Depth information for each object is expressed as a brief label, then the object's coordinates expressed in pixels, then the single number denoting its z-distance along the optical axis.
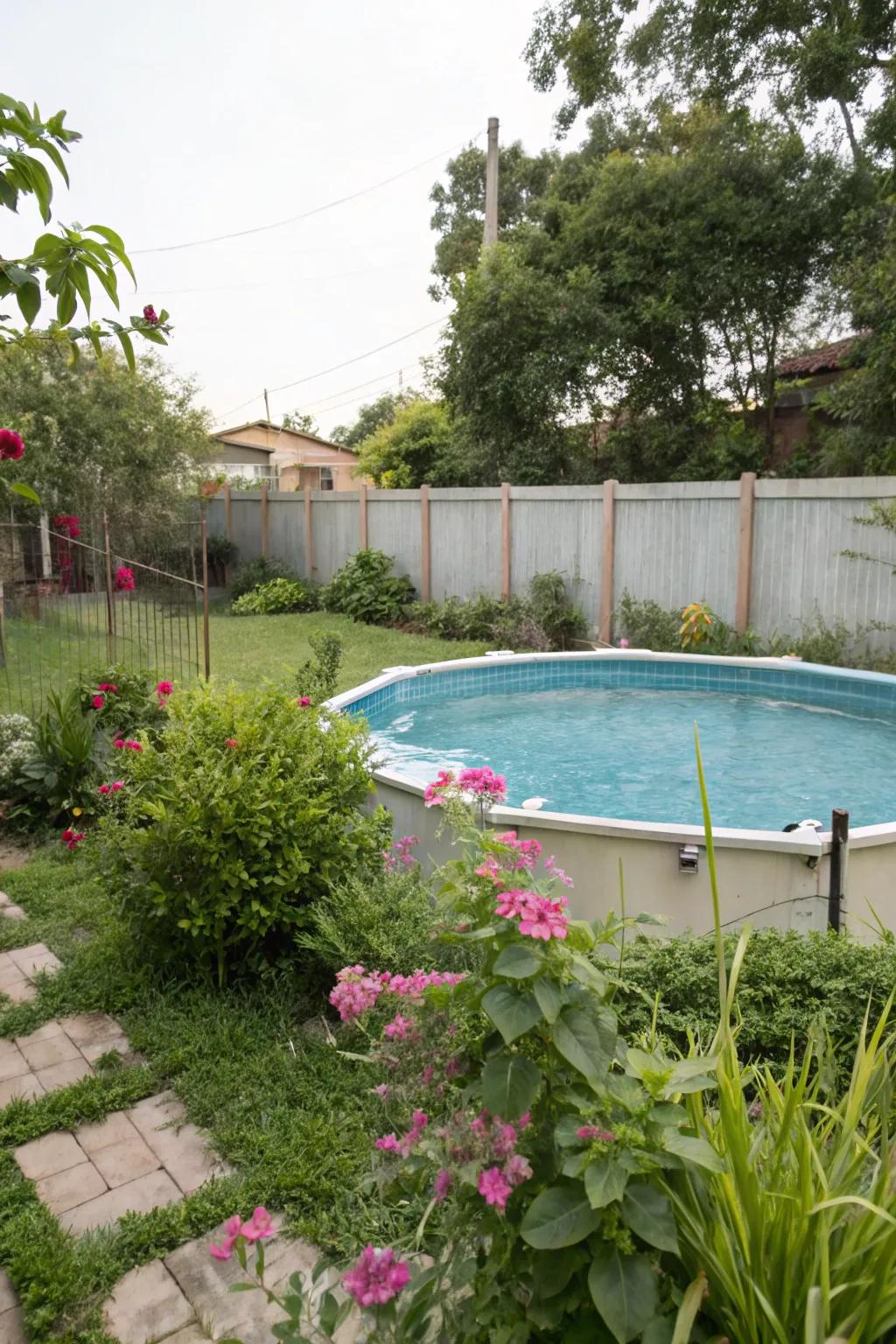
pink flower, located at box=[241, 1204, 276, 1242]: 1.30
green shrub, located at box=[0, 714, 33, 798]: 5.28
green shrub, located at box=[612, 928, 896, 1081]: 2.85
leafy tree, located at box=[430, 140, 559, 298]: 20.77
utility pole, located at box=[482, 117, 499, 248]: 15.59
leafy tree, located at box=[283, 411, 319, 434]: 49.62
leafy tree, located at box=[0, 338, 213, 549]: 12.72
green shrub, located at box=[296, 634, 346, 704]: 4.80
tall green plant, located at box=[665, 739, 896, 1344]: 1.27
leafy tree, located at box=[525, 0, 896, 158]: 12.10
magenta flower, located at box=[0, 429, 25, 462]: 2.18
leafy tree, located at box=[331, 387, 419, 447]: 39.36
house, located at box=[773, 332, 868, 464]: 13.93
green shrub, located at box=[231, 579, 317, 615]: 14.93
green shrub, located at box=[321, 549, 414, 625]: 13.50
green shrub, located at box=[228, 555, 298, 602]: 16.11
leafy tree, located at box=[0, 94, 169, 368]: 1.50
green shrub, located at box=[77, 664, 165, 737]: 5.28
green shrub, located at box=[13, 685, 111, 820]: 5.08
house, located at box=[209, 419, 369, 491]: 31.62
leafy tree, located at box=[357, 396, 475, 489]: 17.61
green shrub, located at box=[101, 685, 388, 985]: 3.24
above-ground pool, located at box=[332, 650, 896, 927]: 3.88
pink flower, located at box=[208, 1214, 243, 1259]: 1.30
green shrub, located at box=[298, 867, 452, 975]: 3.04
